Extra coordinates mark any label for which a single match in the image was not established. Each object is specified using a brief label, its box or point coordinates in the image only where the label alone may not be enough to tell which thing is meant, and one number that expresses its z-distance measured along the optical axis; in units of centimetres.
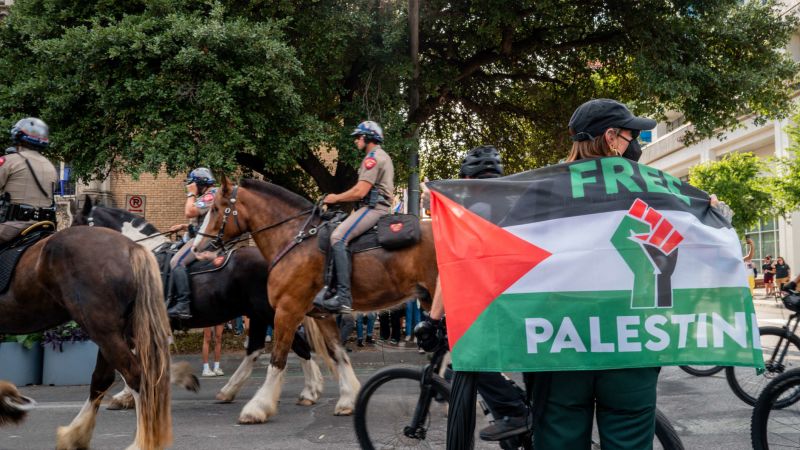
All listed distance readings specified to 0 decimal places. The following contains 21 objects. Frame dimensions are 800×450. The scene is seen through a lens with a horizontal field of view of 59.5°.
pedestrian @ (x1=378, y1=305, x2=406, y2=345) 1378
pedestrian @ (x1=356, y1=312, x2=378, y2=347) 1372
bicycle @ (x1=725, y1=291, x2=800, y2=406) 677
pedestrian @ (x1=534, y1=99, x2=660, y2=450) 253
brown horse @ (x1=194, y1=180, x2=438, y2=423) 731
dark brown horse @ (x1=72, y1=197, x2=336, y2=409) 838
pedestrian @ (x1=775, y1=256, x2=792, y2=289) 2747
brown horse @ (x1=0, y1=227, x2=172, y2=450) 520
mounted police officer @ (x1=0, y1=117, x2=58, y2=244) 607
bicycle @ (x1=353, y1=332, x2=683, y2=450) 429
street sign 1902
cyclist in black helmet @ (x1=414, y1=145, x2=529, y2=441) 370
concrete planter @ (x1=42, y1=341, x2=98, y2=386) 1033
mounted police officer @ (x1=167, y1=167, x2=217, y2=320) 843
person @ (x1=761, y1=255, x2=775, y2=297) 3084
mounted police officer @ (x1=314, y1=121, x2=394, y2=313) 720
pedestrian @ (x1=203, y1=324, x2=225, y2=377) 1098
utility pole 1287
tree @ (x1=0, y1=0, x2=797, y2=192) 1136
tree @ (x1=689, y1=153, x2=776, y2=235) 3120
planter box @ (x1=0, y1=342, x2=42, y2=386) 1018
